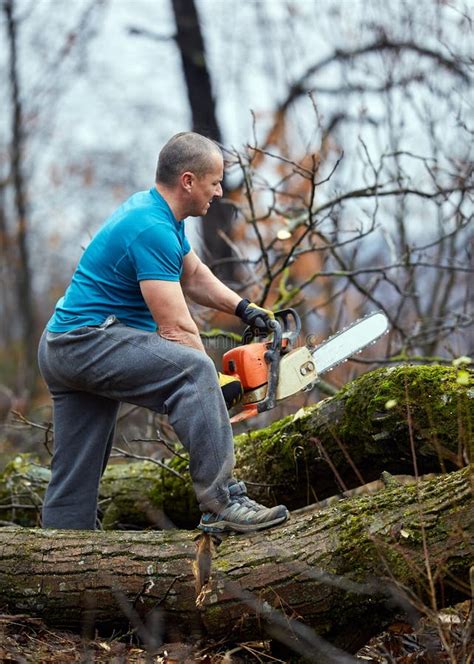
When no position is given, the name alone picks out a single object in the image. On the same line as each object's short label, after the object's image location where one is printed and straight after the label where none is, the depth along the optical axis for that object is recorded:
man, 6.45
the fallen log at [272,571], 5.57
